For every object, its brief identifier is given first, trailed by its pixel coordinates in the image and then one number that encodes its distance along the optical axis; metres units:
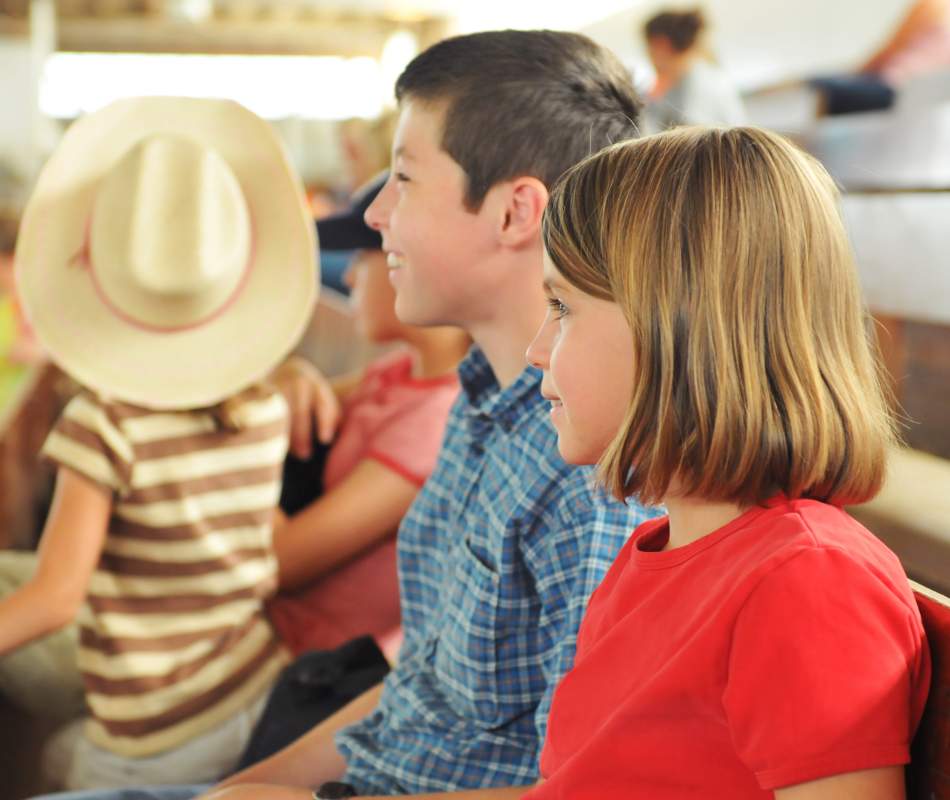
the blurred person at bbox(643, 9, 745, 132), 3.53
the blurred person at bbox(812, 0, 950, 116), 3.14
